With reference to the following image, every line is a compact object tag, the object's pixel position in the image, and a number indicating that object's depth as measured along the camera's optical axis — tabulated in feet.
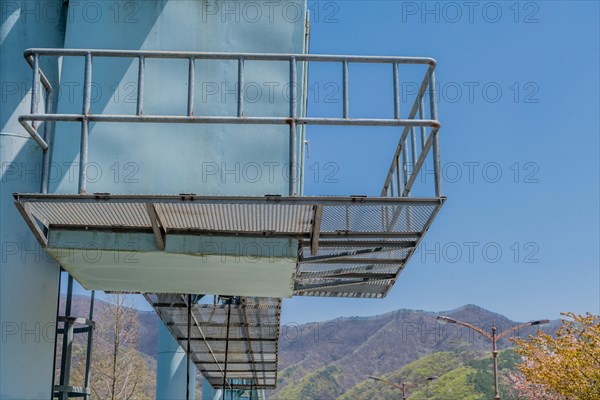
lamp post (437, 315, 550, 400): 194.53
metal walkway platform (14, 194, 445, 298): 48.24
